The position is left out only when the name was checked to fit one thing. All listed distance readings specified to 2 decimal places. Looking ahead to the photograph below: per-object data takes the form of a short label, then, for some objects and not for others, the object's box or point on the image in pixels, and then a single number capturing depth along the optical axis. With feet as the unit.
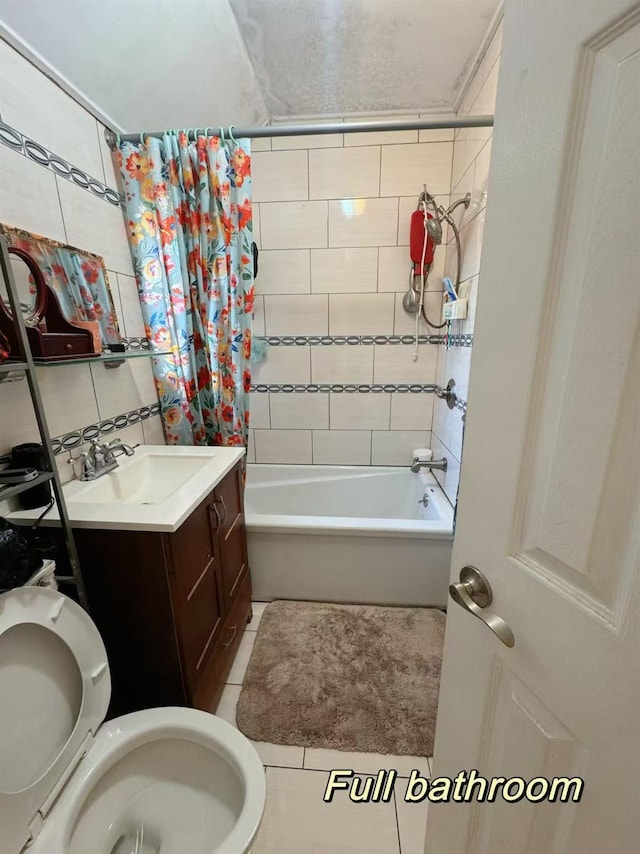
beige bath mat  4.20
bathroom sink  4.27
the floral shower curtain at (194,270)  4.78
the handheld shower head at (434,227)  6.15
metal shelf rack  2.52
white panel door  1.21
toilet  2.30
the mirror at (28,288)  3.26
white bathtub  5.58
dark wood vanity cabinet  3.32
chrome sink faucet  4.18
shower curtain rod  4.34
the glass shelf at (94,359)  3.19
